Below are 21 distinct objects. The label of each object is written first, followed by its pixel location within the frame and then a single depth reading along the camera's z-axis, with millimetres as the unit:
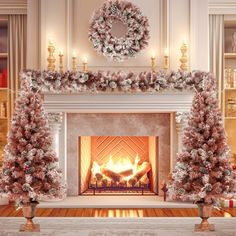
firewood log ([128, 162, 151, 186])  6992
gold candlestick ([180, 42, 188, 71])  6363
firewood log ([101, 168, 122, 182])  6961
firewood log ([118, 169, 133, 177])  6980
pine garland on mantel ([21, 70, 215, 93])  6211
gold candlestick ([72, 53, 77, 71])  6379
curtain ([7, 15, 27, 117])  7141
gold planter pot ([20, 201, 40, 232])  5074
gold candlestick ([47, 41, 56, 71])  6355
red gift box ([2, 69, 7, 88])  7254
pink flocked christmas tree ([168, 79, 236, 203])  5012
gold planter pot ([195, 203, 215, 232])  5039
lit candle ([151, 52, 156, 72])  6379
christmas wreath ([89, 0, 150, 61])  6406
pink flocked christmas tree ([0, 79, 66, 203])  5039
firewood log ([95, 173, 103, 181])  6941
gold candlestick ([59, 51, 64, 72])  6371
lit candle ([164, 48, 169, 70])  6383
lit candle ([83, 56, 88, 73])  6395
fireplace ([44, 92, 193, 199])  6438
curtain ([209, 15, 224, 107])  7199
